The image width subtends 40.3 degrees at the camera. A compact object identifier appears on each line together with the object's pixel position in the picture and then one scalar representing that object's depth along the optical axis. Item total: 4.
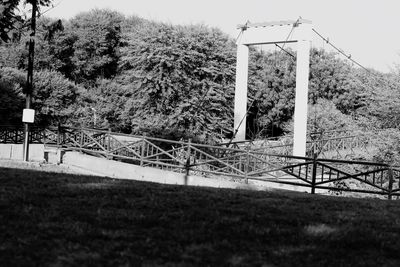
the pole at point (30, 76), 20.34
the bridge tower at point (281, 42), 23.06
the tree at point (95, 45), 52.91
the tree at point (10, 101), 32.88
